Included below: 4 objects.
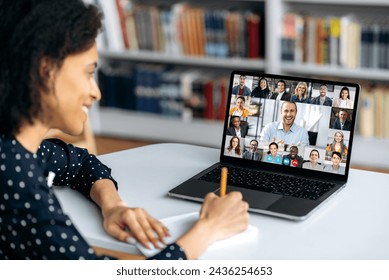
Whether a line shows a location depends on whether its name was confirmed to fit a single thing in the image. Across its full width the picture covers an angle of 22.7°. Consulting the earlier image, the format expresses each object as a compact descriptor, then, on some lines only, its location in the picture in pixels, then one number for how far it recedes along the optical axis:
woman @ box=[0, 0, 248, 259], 1.75
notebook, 1.89
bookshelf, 4.30
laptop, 2.17
